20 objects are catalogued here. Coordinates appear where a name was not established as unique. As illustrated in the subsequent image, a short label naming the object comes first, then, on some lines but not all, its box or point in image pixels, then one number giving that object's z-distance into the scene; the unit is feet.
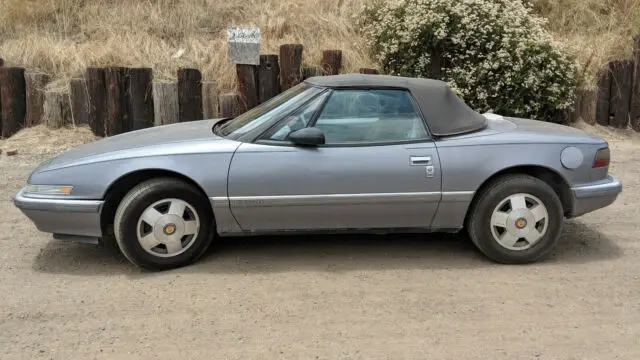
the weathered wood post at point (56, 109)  27.20
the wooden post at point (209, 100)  27.14
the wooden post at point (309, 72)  27.73
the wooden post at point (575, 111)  29.05
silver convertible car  14.89
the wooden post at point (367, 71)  27.39
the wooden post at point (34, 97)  27.20
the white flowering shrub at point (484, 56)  27.78
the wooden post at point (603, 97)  29.14
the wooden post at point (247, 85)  27.04
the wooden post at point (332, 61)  28.14
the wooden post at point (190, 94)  26.45
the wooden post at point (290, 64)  27.27
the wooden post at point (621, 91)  29.04
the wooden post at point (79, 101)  26.99
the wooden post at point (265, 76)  27.30
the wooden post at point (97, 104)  26.58
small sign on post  26.89
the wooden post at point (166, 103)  26.48
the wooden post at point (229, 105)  26.76
